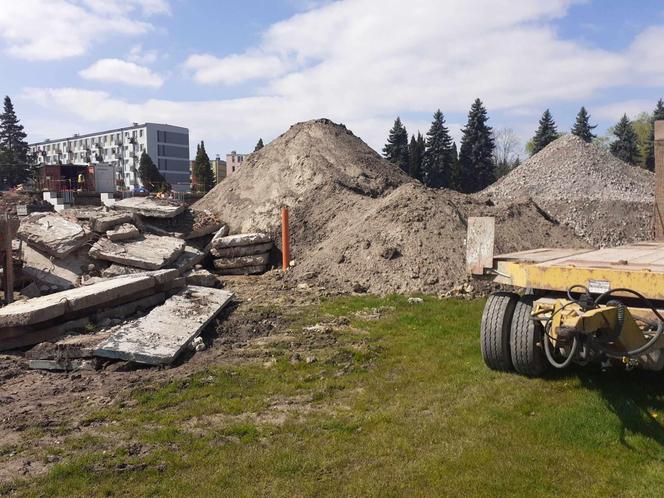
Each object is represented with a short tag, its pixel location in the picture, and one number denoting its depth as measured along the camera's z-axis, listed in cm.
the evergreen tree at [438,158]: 5444
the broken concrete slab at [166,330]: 650
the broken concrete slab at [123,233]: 1152
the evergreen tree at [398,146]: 5531
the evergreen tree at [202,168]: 6512
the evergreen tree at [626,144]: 6091
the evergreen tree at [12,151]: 5950
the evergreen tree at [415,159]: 5509
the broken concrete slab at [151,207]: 1407
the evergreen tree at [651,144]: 6631
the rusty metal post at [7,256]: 934
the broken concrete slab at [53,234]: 1073
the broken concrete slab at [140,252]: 1102
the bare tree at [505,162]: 7641
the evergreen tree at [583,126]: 6462
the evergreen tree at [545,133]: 6091
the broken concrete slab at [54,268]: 1055
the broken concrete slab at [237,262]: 1348
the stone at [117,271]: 1073
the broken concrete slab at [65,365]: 647
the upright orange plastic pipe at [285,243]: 1298
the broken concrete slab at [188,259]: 1183
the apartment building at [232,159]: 11141
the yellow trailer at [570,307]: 408
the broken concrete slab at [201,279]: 1130
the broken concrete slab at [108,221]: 1184
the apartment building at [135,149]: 8994
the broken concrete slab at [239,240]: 1352
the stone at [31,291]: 1019
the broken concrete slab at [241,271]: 1353
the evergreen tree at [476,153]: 5450
